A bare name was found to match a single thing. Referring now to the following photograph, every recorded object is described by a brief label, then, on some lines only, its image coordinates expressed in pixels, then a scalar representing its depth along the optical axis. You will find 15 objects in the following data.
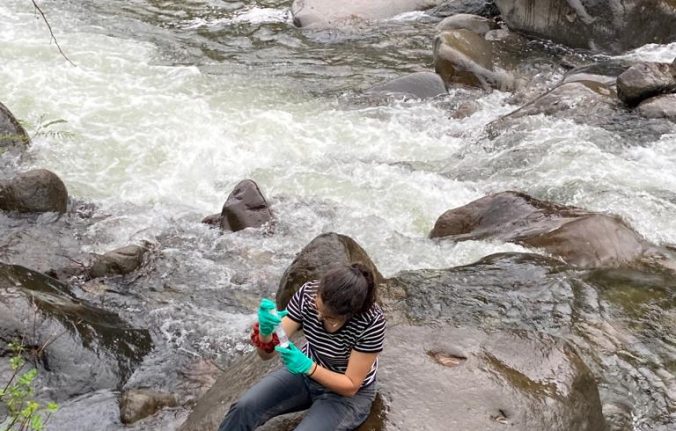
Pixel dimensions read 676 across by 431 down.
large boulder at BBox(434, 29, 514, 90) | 12.79
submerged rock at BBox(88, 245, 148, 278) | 7.91
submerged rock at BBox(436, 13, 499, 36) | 15.10
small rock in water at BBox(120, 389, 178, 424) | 5.70
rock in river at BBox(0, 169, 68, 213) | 8.84
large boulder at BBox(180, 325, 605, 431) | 4.38
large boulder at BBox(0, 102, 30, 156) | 10.23
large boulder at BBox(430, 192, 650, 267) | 7.48
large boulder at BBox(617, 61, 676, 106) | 11.24
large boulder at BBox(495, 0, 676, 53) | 13.72
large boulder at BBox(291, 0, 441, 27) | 15.82
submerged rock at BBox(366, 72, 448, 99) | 12.52
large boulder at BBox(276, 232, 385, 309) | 6.48
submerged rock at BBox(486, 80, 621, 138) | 11.15
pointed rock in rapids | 8.91
